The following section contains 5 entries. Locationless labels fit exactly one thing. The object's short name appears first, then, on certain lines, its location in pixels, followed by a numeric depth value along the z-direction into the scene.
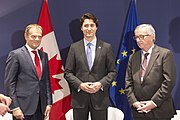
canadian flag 4.11
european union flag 4.15
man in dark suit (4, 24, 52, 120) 3.23
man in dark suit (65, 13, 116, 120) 3.51
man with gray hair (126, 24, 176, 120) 3.19
